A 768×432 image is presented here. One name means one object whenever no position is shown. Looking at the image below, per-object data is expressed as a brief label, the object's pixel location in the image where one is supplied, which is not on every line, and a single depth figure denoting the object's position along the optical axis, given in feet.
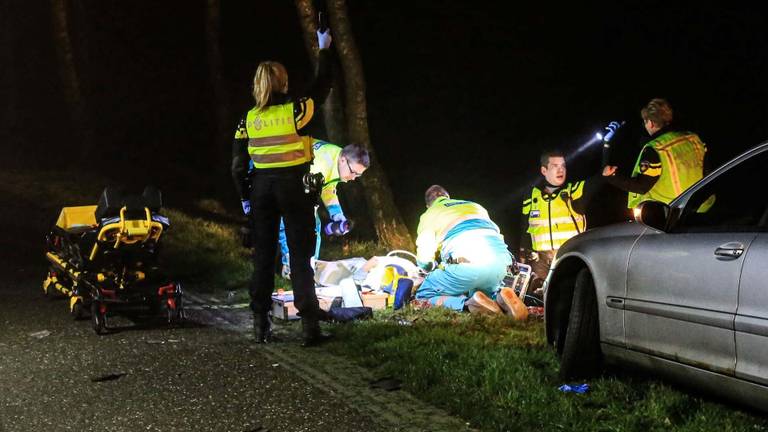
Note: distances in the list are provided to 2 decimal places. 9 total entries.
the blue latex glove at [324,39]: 44.09
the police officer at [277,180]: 44.39
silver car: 27.96
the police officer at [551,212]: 56.54
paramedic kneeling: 53.47
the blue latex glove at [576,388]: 35.06
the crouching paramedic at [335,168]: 53.38
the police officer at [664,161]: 48.60
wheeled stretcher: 49.24
